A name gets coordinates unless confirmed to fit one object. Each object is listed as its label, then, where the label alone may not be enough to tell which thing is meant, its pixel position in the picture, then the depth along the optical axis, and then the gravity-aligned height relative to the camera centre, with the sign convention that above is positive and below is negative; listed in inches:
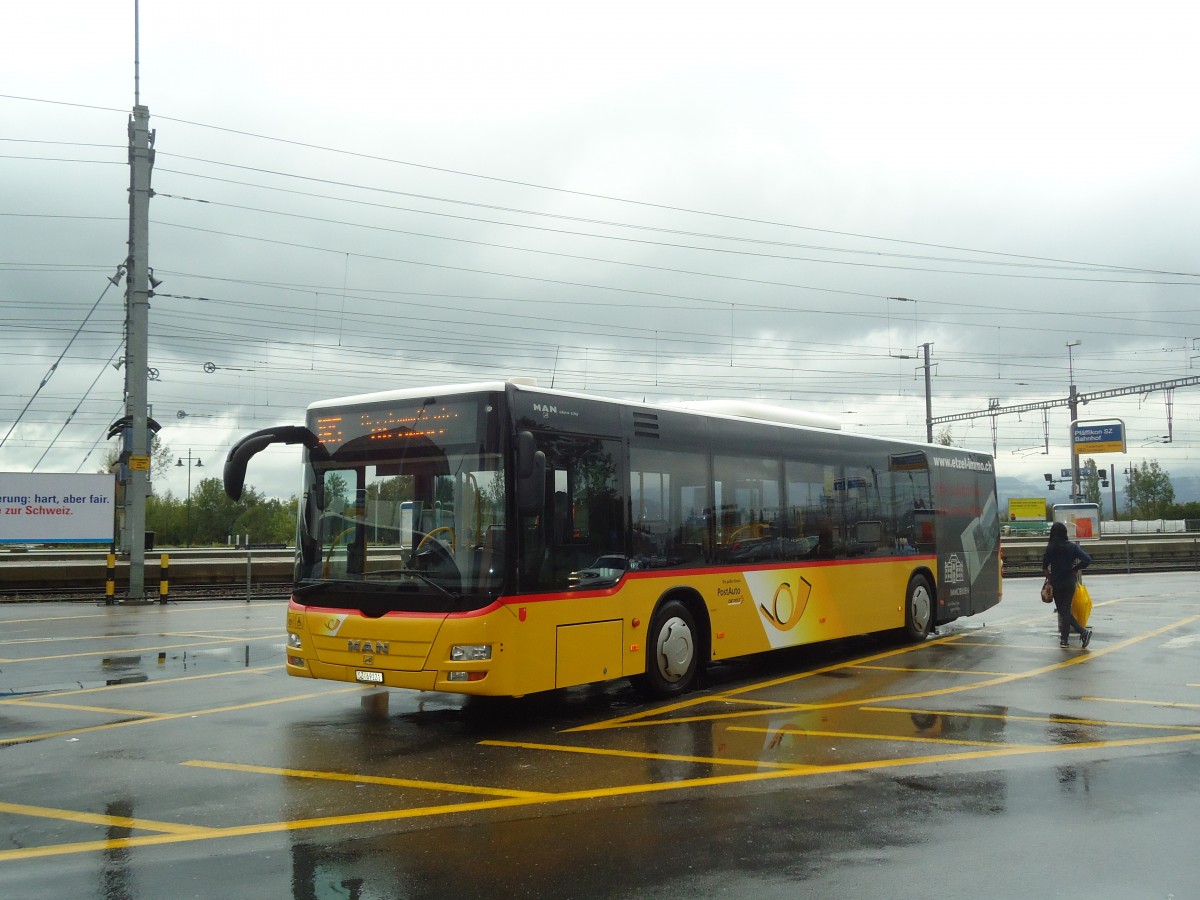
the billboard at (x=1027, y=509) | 2819.9 +5.6
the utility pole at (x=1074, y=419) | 2015.3 +184.0
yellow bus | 343.3 -7.2
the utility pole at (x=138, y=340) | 920.3 +164.4
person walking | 563.2 -33.4
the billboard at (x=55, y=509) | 1016.9 +21.0
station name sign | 2412.6 +161.7
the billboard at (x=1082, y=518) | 2203.5 -17.5
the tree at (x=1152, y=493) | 4035.4 +61.4
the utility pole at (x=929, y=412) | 1743.5 +165.5
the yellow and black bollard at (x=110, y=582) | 911.7 -45.6
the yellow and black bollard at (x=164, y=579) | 912.9 -44.4
